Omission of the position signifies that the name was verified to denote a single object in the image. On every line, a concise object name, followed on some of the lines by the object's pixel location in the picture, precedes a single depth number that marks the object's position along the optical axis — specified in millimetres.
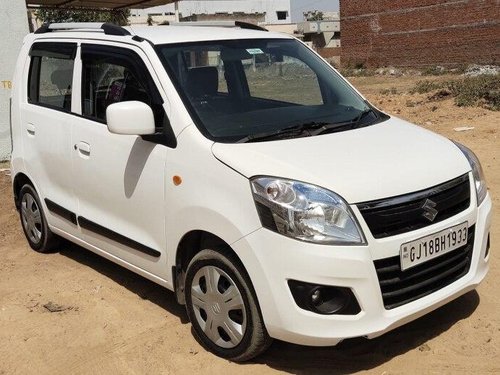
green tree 24141
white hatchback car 2957
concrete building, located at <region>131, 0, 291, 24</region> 60062
